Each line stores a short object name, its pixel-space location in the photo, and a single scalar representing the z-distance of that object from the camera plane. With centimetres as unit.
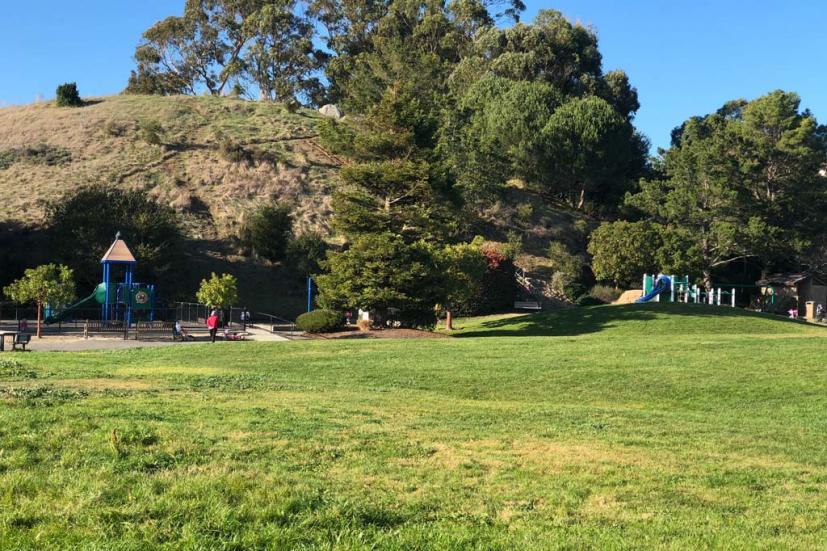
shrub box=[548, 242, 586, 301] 6119
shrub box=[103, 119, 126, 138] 7481
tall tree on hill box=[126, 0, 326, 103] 9625
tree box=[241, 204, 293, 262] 5819
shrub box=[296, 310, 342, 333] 3625
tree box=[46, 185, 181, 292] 4838
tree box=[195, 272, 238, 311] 3759
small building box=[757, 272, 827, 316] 6375
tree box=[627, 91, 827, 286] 6144
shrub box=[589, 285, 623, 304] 6038
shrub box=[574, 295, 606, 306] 5841
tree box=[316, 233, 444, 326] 3731
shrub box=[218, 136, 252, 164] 7245
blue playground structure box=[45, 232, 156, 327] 4109
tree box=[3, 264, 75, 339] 3391
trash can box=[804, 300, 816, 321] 5770
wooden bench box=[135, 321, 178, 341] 3535
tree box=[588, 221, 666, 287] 6038
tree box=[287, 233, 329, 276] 5494
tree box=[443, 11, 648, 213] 7025
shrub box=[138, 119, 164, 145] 7262
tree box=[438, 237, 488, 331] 3962
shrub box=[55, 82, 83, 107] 8525
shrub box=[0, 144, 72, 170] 6831
